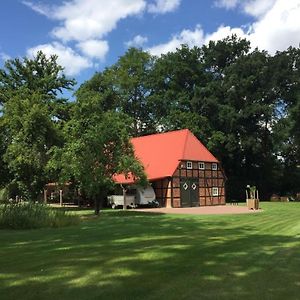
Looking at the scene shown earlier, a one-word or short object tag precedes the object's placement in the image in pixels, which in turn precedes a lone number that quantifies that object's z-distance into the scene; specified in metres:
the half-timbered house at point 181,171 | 29.37
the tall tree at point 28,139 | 24.39
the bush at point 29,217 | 11.76
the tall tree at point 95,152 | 20.37
